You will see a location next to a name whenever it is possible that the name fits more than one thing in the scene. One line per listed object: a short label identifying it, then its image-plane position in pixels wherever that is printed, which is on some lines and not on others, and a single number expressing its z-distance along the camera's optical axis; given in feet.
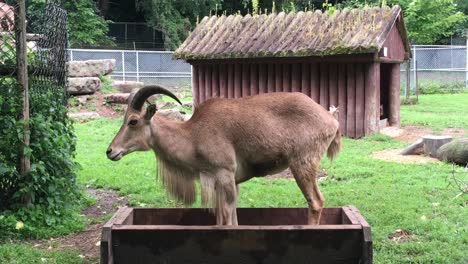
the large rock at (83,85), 60.23
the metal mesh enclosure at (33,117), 21.25
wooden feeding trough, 13.80
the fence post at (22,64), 21.25
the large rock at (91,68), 62.95
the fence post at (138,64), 94.03
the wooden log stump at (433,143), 36.60
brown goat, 15.94
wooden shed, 44.50
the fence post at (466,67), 98.36
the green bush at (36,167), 21.08
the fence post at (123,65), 92.20
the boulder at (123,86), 67.77
